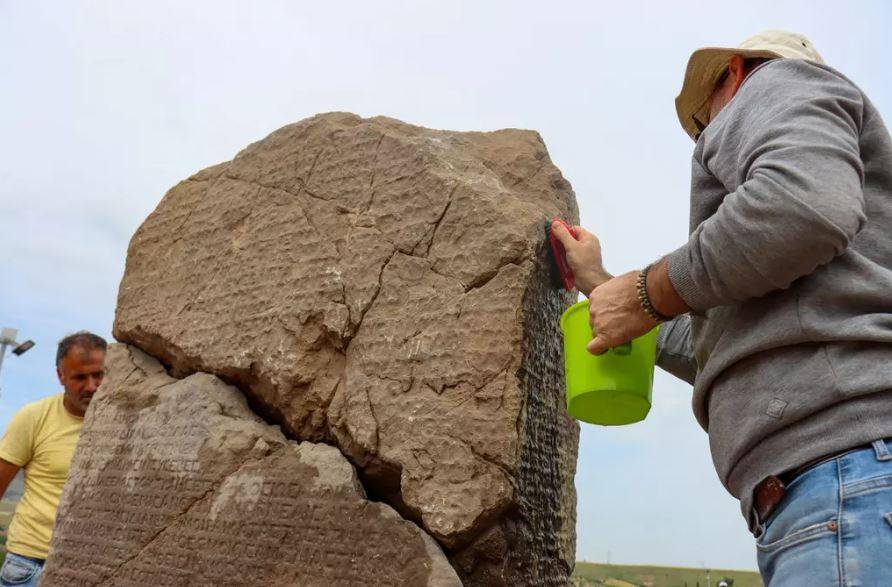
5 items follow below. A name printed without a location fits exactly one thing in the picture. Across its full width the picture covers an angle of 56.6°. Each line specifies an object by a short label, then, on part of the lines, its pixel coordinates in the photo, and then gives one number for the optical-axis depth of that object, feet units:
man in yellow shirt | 9.16
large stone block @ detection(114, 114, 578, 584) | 6.02
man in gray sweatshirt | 3.63
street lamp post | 22.33
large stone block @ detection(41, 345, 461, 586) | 6.13
